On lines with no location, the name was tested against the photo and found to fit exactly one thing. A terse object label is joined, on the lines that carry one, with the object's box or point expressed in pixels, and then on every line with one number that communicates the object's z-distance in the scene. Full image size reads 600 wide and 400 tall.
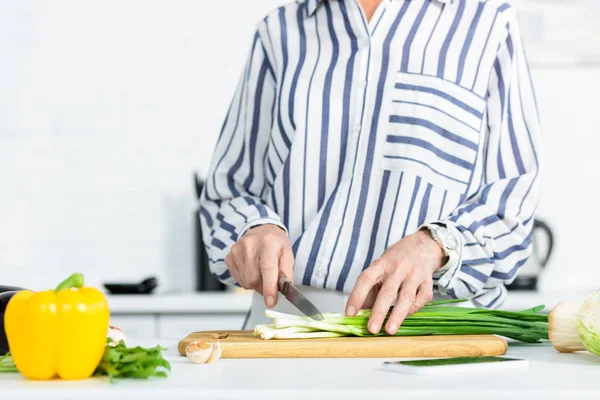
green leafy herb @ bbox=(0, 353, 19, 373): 1.30
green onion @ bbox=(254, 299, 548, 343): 1.43
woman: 1.74
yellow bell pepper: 1.22
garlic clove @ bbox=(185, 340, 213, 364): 1.34
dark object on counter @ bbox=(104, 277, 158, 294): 2.97
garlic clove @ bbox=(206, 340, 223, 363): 1.35
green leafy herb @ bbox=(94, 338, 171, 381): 1.21
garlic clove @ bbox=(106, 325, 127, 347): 1.38
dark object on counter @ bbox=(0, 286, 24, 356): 1.33
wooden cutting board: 1.39
